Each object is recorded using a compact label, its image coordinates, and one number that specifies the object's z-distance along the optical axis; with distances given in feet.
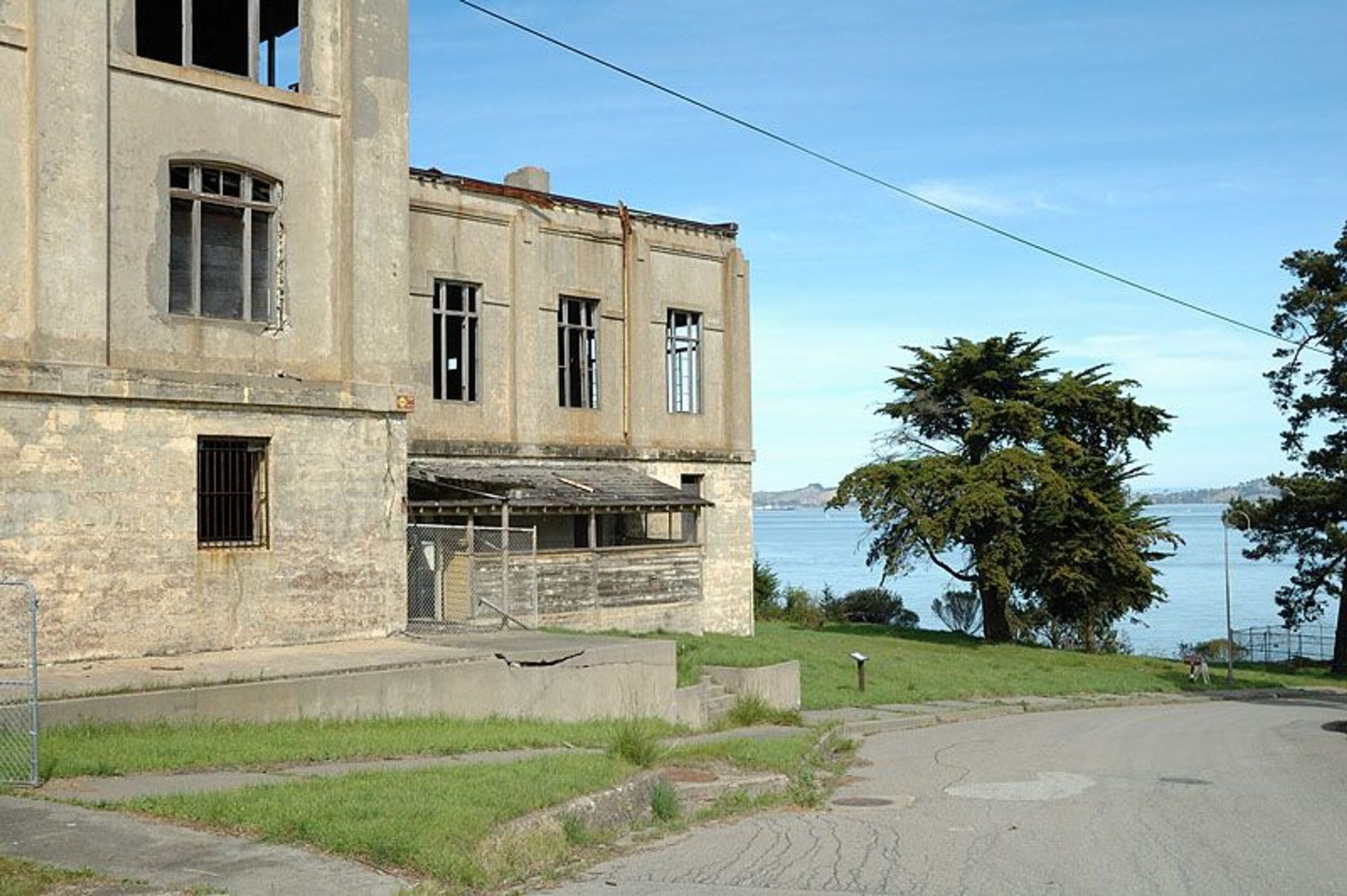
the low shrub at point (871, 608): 189.88
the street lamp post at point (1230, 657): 131.81
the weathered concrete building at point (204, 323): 57.67
